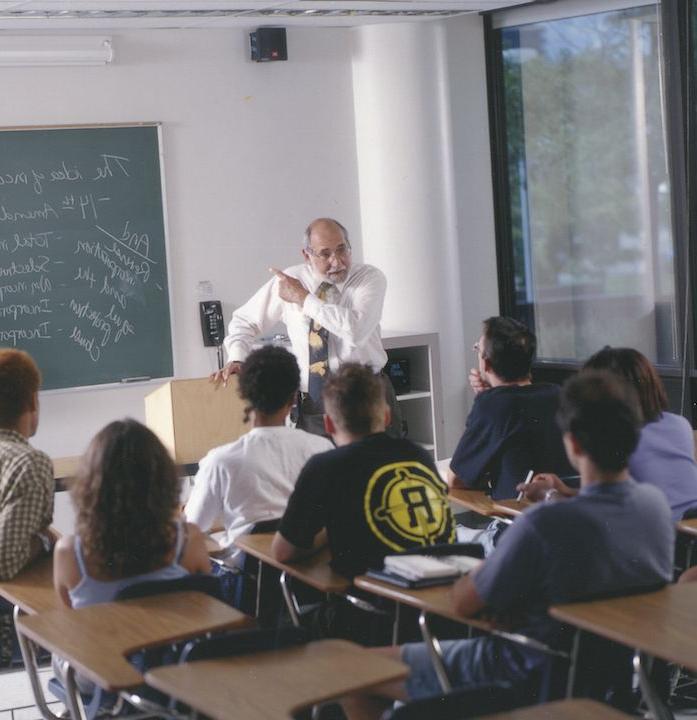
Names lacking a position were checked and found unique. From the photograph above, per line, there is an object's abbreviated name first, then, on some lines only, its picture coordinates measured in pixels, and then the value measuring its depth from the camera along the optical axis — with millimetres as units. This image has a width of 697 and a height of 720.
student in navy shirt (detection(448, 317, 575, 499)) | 3881
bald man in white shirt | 5258
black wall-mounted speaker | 6477
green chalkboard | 5973
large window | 6141
